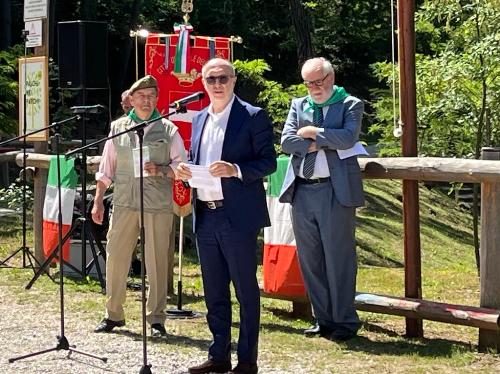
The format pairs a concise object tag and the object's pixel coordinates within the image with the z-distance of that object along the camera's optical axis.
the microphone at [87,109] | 7.65
